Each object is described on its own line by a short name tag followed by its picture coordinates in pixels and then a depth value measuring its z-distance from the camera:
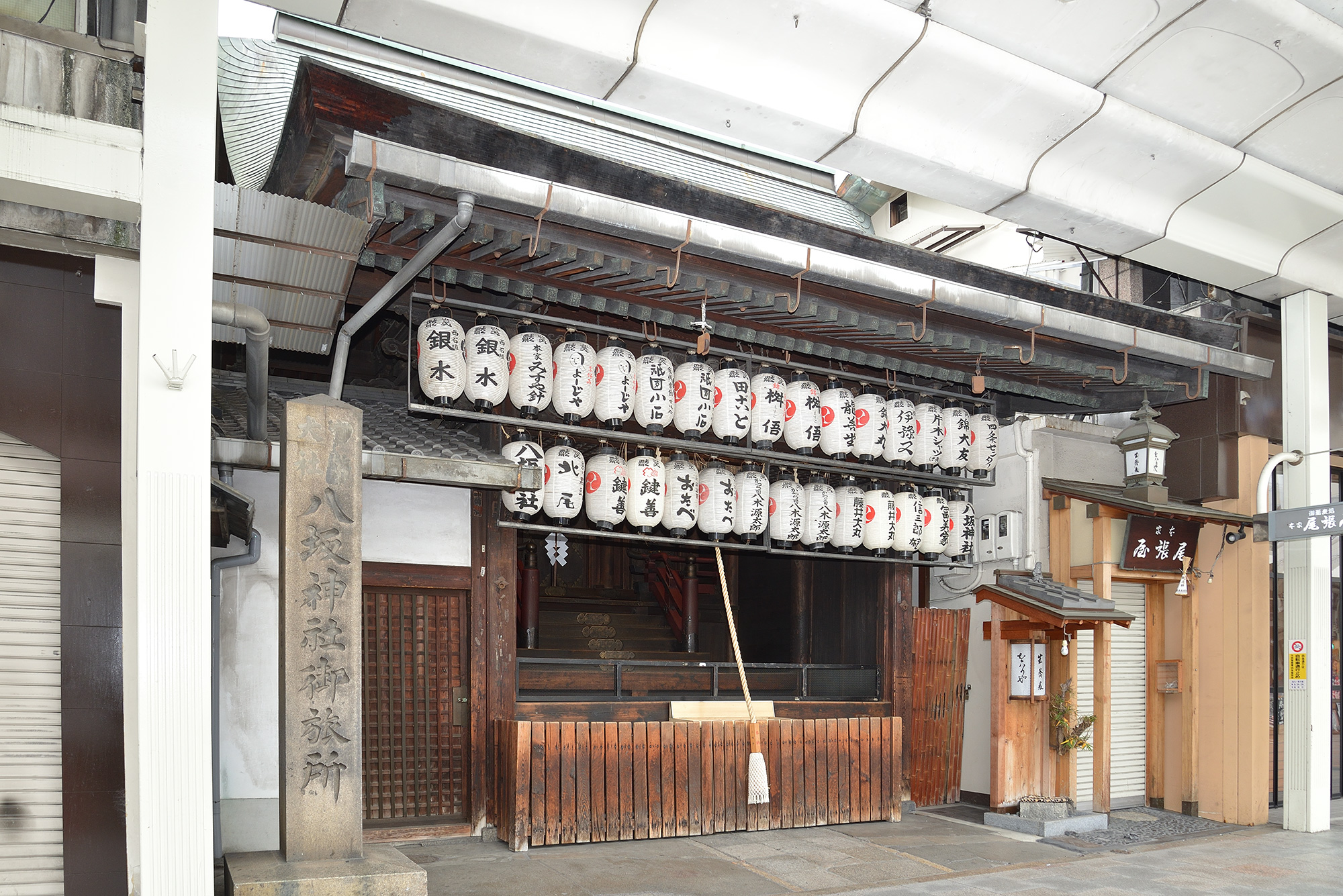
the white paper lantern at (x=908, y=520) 12.38
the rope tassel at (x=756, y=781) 10.86
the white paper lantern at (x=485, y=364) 9.85
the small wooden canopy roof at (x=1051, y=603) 11.77
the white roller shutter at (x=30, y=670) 6.87
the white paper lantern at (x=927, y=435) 12.64
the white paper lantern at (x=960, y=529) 12.86
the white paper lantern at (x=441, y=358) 9.67
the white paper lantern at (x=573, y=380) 10.23
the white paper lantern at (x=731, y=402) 11.12
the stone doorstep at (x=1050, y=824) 11.49
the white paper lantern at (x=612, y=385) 10.45
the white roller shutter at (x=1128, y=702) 13.86
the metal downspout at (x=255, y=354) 7.44
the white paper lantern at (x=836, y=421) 11.91
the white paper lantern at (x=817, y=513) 11.79
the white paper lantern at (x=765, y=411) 11.40
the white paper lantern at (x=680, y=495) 10.94
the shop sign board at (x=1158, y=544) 12.98
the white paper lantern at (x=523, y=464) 10.02
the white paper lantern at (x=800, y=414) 11.70
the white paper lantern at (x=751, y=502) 11.31
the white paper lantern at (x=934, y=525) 12.56
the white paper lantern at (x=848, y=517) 12.10
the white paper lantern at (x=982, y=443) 13.05
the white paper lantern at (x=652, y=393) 10.70
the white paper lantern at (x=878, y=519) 12.21
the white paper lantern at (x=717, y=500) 11.16
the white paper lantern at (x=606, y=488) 10.53
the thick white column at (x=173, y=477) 5.70
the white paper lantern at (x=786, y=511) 11.59
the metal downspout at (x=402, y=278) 7.91
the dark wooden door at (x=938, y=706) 13.19
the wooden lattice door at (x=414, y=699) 9.85
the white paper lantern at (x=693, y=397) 10.90
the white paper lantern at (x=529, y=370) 10.07
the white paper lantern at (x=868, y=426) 12.13
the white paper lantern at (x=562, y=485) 10.26
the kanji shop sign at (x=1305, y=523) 11.23
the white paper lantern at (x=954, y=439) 12.81
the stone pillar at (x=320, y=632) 6.28
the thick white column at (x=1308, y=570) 12.14
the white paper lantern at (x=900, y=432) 12.41
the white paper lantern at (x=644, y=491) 10.67
